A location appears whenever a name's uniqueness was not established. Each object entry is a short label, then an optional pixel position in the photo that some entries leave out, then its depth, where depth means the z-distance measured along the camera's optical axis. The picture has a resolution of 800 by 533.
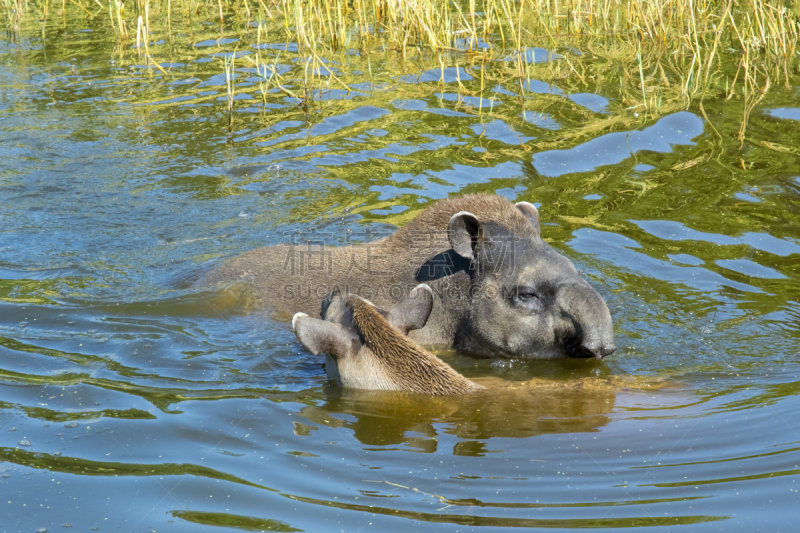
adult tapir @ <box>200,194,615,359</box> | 14.94
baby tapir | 13.40
